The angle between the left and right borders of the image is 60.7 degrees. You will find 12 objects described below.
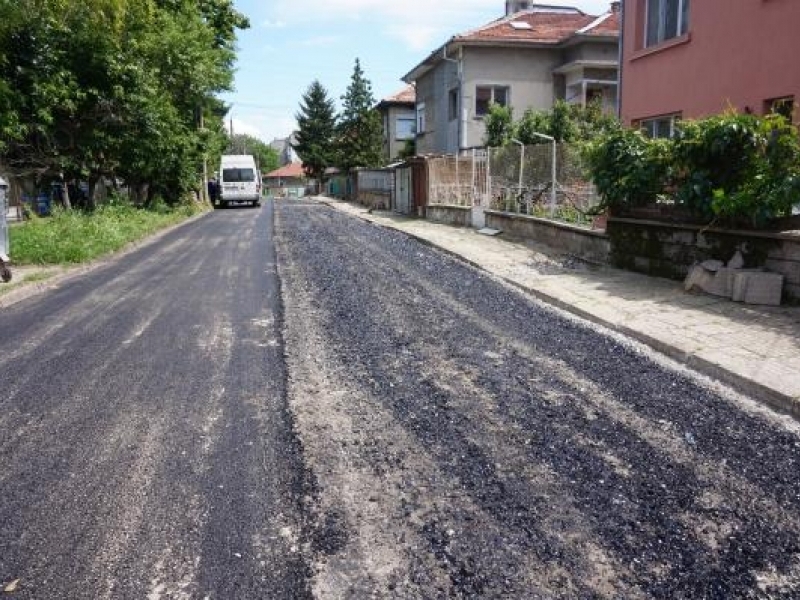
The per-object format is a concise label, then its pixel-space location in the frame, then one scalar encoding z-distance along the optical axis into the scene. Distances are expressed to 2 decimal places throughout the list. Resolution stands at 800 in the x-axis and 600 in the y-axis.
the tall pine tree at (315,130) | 75.75
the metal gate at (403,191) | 27.69
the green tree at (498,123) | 24.94
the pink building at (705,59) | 11.02
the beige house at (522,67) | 26.86
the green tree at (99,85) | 18.19
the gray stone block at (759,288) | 7.66
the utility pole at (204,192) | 40.78
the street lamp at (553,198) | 13.88
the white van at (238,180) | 38.50
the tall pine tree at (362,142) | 58.31
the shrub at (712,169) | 7.82
